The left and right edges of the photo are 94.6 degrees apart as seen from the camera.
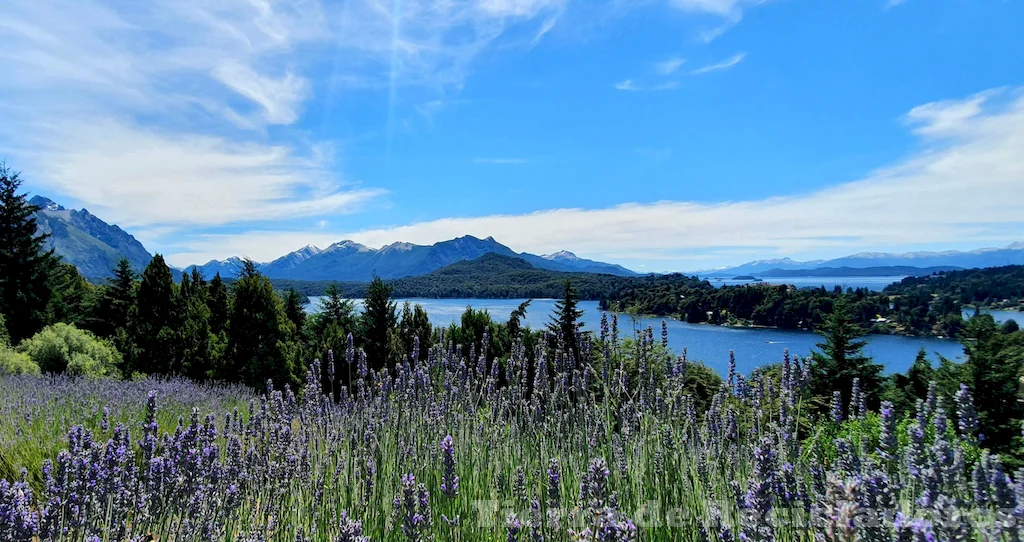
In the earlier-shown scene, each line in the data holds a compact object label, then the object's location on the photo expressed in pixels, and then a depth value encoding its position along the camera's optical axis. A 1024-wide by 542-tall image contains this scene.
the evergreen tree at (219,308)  13.34
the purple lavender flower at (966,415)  2.22
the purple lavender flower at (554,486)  1.83
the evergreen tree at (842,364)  9.17
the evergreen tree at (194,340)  11.77
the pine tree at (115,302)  20.33
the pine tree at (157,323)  12.11
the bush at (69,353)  10.16
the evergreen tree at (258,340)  10.97
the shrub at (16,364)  9.27
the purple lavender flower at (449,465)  2.24
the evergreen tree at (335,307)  19.03
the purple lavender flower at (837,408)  3.19
